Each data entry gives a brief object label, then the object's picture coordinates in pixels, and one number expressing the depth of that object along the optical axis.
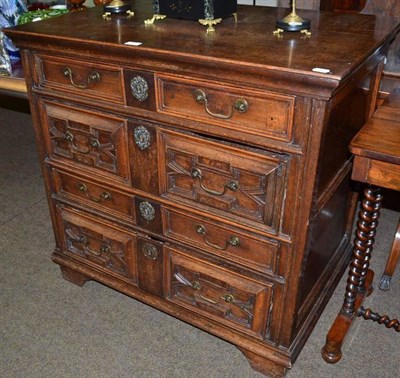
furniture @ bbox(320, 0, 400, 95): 1.93
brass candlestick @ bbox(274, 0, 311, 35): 1.43
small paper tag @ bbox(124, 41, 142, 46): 1.35
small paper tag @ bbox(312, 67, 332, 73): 1.12
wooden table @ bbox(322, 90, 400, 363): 1.29
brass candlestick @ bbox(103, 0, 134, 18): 1.72
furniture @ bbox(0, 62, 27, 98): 1.94
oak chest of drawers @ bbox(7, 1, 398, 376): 1.25
